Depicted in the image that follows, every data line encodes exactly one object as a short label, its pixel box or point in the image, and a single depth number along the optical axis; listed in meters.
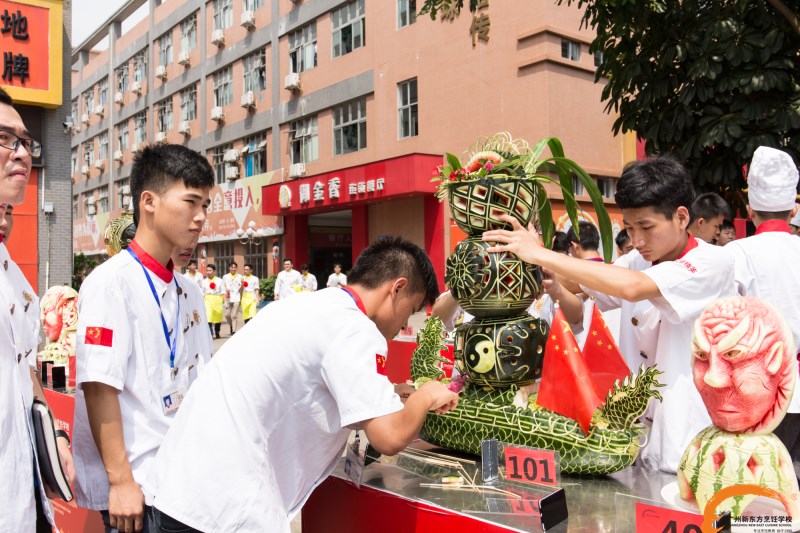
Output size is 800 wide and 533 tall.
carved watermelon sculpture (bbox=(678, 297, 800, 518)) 1.30
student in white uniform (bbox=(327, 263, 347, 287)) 11.66
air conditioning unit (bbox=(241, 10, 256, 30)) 18.34
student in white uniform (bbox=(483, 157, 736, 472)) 1.70
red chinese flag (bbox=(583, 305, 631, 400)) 1.95
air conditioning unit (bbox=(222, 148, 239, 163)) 19.34
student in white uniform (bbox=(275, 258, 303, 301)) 11.66
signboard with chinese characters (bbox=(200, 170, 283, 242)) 18.02
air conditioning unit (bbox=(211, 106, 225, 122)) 19.50
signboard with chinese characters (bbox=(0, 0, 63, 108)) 9.45
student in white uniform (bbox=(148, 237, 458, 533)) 1.43
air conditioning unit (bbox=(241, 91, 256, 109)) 18.28
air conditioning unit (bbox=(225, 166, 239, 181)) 19.31
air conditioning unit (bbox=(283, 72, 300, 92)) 16.65
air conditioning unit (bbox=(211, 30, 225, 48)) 19.45
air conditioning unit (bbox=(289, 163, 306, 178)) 16.59
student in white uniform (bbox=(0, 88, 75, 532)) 1.42
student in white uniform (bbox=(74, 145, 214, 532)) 1.67
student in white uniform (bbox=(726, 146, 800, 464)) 2.37
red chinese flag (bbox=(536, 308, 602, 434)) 1.73
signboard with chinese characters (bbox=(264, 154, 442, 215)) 12.66
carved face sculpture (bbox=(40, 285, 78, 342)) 3.99
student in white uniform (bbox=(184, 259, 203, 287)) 10.80
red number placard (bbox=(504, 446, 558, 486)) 1.59
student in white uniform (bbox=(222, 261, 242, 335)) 11.91
